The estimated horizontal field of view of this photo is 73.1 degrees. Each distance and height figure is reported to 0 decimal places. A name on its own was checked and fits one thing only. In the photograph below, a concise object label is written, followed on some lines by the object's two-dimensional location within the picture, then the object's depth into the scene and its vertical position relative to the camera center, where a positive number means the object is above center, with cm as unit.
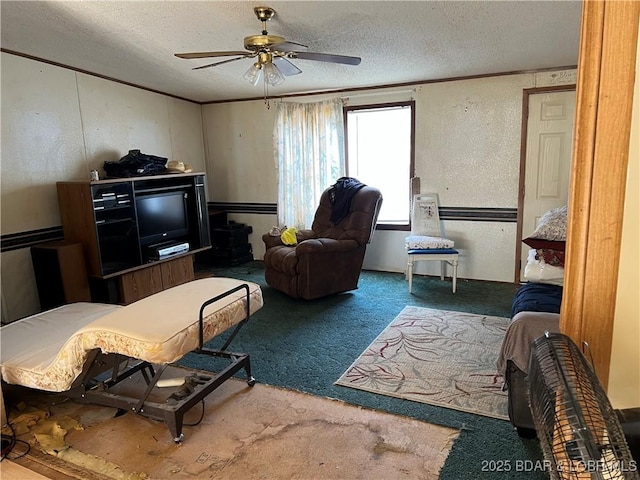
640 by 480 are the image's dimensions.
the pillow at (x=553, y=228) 272 -43
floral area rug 246 -130
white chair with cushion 434 -77
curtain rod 477 +81
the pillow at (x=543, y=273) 258 -68
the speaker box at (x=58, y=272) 371 -83
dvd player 446 -81
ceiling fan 270 +74
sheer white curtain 518 +17
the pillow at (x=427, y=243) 439 -79
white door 420 +7
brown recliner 406 -84
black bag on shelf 431 +8
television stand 390 -55
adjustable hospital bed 199 -88
